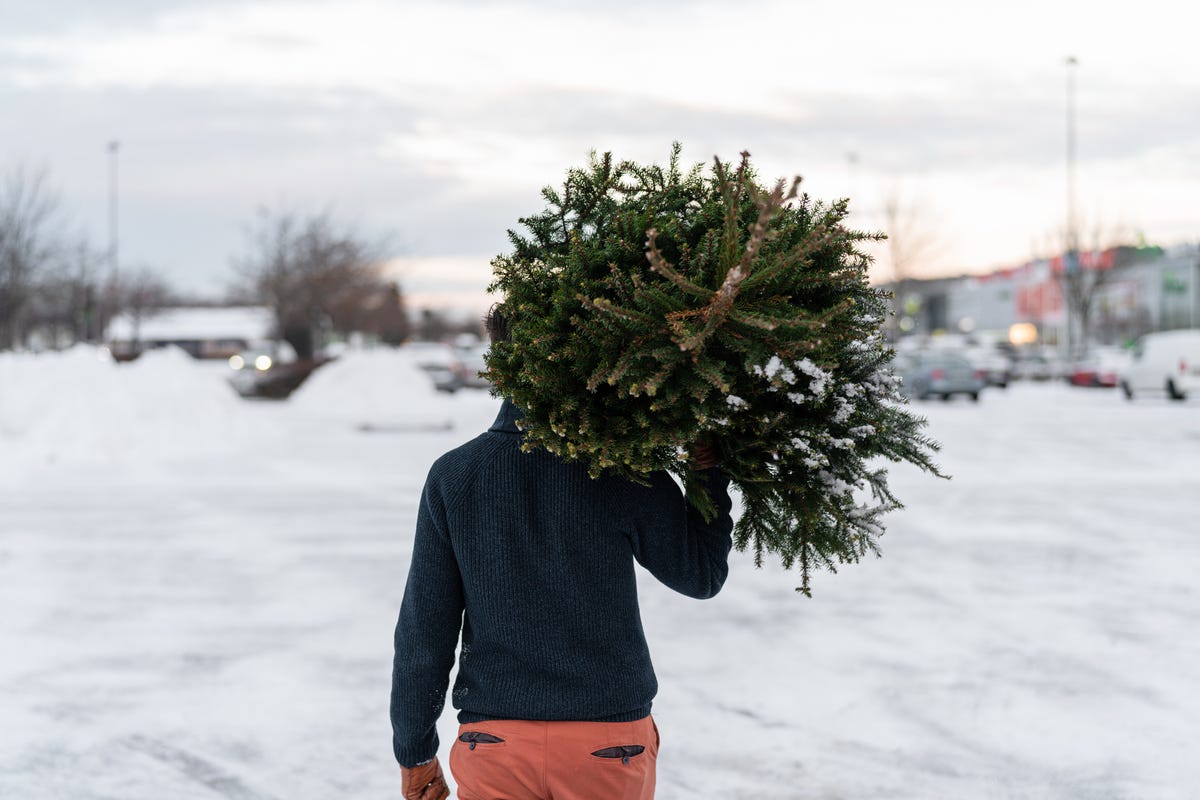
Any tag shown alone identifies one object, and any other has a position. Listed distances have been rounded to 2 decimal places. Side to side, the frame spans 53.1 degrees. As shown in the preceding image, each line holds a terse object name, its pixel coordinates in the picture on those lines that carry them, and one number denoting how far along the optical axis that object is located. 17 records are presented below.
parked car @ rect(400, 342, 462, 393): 33.81
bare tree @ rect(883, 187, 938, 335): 60.97
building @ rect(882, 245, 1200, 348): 71.75
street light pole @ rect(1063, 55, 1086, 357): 51.78
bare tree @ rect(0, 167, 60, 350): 27.69
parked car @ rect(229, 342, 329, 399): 29.64
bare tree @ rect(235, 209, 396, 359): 40.31
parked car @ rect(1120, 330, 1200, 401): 28.89
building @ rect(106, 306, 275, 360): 93.56
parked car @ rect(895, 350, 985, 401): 30.53
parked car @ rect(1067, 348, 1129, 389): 38.25
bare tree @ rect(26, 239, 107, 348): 31.68
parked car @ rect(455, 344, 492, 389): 36.19
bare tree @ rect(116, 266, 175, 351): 80.83
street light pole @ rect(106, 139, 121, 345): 60.66
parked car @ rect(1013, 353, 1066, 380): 45.88
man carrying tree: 2.40
